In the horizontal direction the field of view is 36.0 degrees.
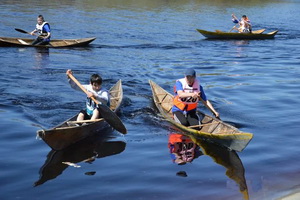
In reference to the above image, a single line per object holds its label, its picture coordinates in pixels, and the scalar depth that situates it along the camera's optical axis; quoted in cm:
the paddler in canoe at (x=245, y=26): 3083
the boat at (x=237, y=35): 2971
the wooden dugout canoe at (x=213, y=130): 1086
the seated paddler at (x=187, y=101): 1202
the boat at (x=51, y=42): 2384
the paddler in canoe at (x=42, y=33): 2384
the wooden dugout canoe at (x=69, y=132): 1027
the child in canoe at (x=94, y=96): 1146
